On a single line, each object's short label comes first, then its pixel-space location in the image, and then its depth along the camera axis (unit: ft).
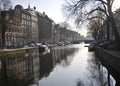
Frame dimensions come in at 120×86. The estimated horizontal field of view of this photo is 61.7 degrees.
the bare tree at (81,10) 42.73
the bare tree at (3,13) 70.74
